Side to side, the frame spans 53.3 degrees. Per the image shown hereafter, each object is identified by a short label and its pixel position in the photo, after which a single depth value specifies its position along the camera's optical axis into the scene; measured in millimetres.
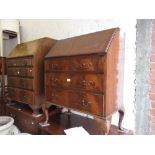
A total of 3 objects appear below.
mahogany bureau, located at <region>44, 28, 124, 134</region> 1204
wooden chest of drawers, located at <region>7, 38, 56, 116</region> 1822
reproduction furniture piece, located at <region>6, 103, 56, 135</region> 1855
